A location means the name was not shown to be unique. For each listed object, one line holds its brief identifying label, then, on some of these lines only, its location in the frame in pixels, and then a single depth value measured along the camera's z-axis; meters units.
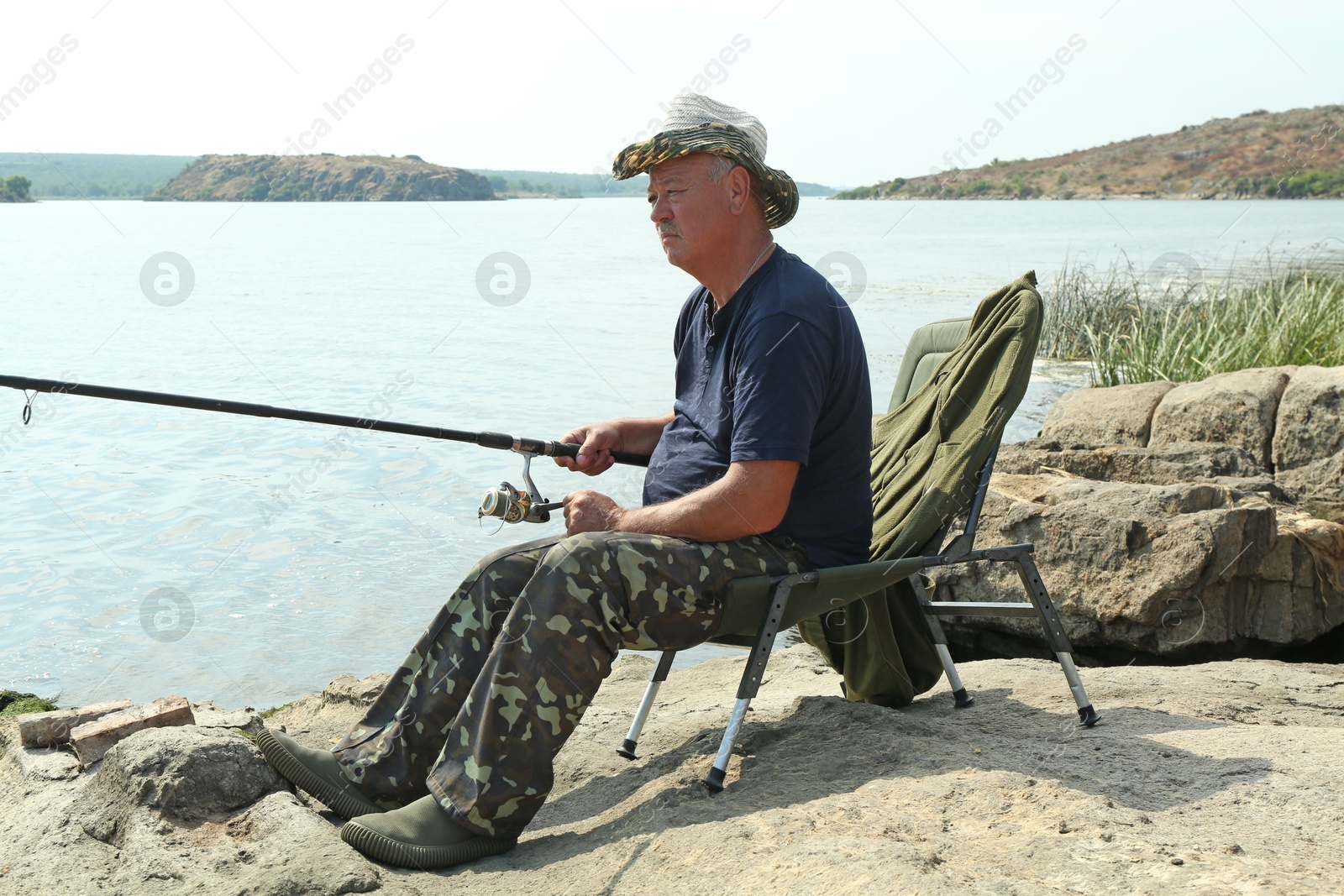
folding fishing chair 3.15
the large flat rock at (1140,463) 5.88
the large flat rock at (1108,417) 6.88
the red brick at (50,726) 3.60
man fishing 2.88
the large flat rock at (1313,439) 5.88
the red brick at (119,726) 3.41
